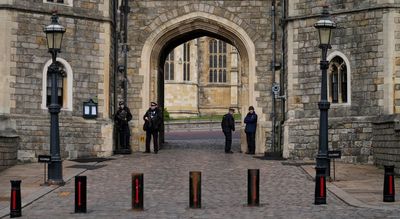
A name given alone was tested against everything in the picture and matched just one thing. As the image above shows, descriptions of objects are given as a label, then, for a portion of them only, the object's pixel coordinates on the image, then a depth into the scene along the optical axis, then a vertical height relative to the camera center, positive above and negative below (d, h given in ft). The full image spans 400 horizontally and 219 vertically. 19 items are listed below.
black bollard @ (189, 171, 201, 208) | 46.98 -4.11
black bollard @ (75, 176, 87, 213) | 45.93 -4.37
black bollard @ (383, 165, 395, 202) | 48.93 -4.07
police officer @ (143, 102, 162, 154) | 84.69 -0.58
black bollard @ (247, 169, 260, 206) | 47.75 -4.11
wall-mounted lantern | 80.64 +0.67
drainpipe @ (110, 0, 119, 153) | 86.22 +6.02
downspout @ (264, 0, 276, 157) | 85.87 +5.55
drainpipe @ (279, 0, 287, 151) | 84.79 +5.04
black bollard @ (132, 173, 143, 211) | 46.52 -4.30
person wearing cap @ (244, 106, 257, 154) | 85.15 -1.26
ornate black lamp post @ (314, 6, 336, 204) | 59.47 +0.78
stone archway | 87.40 +7.20
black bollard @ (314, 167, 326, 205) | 48.29 -3.99
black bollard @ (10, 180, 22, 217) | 43.98 -4.44
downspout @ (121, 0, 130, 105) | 87.51 +7.97
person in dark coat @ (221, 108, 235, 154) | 87.66 -1.21
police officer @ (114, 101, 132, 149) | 84.07 -0.70
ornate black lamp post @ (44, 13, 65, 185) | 59.11 +0.34
